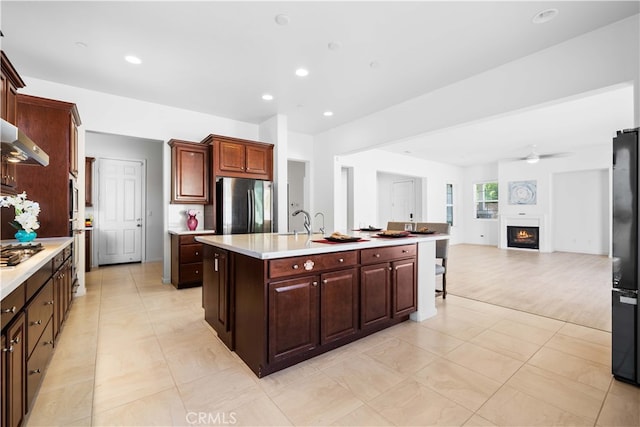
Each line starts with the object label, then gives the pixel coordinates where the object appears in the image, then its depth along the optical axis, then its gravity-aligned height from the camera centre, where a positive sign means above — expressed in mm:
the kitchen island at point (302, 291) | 1957 -628
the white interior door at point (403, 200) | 9156 +388
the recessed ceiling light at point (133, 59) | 3066 +1643
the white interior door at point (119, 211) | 5910 +35
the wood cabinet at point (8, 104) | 2312 +928
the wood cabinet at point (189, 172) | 4376 +630
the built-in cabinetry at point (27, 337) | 1229 -662
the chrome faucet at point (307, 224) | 3004 -120
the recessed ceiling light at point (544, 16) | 2330 +1612
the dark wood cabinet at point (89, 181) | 5456 +615
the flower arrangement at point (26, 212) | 2256 +7
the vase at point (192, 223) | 4652 -166
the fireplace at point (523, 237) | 8188 -713
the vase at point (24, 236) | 2395 -191
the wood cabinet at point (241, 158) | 4434 +877
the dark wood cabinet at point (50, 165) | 2867 +491
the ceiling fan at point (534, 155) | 7155 +1553
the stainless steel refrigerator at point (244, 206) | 4375 +106
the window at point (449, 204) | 9672 +276
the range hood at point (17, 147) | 1576 +420
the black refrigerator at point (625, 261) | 1919 -332
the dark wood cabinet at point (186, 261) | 4168 -711
